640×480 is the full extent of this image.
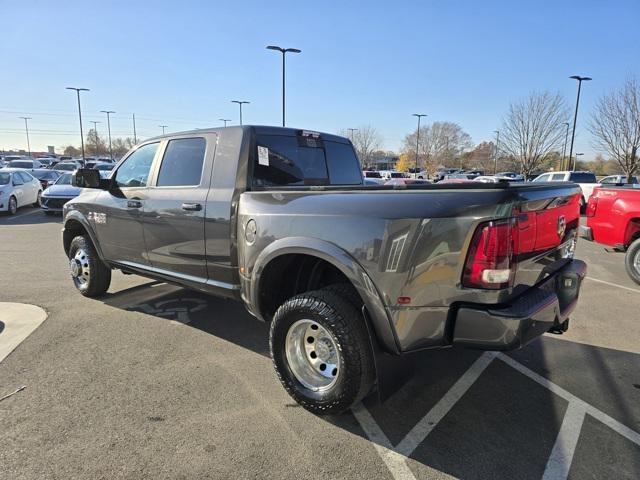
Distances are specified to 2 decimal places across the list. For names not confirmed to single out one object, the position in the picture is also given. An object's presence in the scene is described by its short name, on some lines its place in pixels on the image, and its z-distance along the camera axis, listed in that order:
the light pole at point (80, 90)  48.78
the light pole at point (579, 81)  30.11
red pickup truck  6.63
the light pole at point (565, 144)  34.61
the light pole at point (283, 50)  26.08
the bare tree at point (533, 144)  34.81
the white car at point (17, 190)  14.64
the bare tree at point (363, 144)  74.35
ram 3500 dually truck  2.36
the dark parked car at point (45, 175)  20.38
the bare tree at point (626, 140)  24.61
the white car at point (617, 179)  24.74
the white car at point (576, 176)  20.26
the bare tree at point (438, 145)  75.88
